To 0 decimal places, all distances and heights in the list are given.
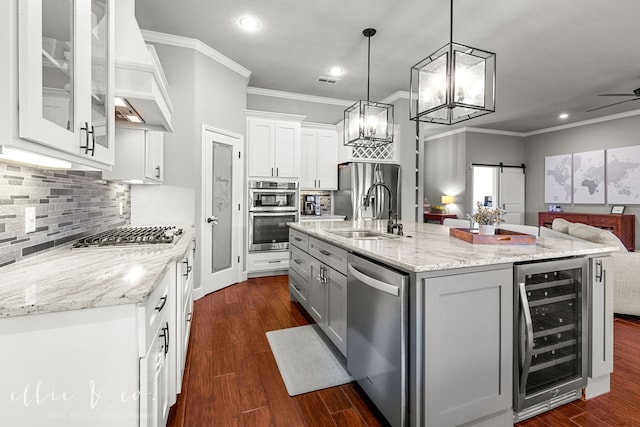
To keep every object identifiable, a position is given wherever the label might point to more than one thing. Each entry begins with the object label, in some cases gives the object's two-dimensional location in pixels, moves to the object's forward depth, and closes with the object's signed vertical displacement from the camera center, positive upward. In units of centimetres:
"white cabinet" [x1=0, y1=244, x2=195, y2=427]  86 -48
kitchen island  136 -56
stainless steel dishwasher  142 -66
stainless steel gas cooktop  180 -18
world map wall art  584 +80
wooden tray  184 -16
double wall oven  435 -2
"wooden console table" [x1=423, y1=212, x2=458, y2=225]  742 -11
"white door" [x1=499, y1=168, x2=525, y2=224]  771 +53
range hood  151 +72
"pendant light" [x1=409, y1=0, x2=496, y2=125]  195 +88
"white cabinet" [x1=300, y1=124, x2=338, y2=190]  503 +93
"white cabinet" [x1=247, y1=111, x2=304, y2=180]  437 +101
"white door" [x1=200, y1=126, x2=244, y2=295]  373 +1
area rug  198 -112
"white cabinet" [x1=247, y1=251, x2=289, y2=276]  441 -76
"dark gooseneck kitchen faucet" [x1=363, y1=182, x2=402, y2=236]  254 -12
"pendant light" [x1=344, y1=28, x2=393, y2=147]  305 +93
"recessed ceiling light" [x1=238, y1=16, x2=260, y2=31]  309 +200
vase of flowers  194 -4
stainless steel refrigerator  488 +40
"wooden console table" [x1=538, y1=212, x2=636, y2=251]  574 -18
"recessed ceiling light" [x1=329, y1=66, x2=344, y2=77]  424 +205
